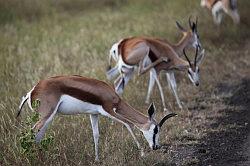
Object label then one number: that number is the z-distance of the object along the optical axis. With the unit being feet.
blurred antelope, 88.84
